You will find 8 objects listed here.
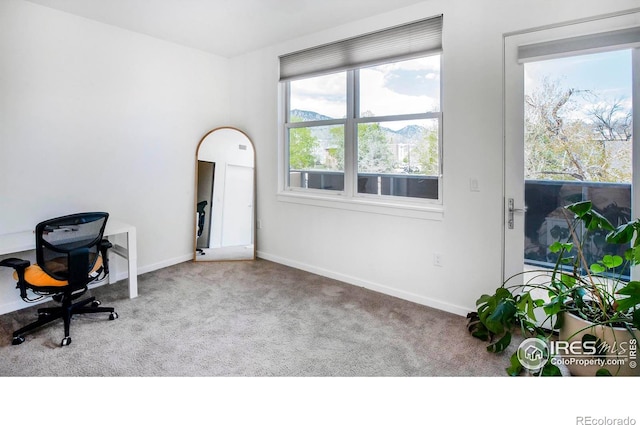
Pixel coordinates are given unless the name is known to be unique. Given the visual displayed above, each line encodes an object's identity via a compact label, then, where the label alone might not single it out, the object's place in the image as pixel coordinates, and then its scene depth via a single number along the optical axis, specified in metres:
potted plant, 1.85
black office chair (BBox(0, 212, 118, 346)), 2.44
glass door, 2.27
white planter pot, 1.84
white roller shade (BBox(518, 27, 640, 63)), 2.21
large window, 3.14
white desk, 2.68
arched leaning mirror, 4.41
